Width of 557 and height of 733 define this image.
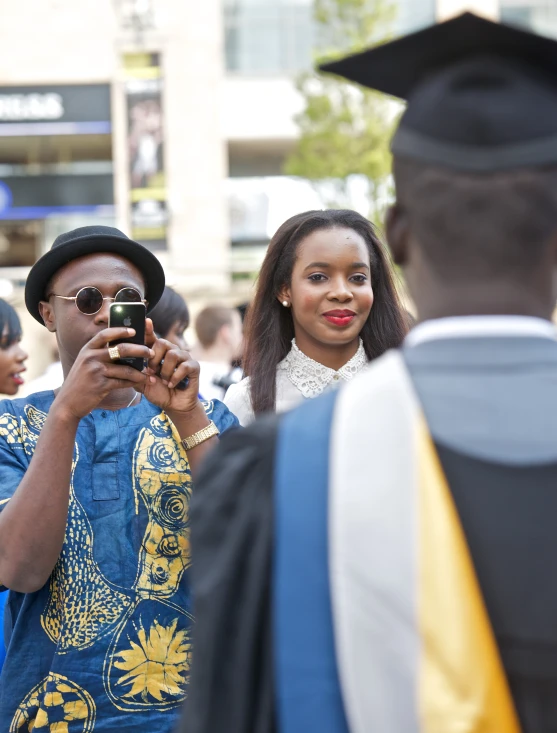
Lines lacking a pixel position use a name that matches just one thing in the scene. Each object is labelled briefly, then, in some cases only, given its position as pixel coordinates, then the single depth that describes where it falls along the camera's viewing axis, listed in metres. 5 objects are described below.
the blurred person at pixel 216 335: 8.08
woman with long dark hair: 3.71
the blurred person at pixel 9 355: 5.28
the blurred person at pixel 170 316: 5.25
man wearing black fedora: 2.62
